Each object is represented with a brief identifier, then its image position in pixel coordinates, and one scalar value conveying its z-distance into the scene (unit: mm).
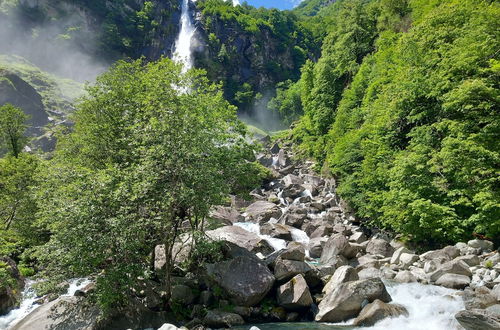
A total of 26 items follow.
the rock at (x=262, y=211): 36331
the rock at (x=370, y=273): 18734
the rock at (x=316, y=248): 26656
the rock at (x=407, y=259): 20156
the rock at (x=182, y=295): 16656
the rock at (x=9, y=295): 17620
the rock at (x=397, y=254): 21328
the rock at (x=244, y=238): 23469
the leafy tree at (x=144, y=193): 14297
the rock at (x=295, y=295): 16281
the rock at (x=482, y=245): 18891
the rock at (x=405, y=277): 17842
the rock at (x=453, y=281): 16000
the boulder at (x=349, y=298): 15227
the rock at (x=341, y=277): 16938
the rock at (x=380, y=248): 23681
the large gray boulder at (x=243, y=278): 16547
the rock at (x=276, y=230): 30125
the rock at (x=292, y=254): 18797
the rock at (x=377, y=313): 14266
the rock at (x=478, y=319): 11523
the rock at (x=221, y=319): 15094
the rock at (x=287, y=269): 17531
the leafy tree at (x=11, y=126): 37125
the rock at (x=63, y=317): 14712
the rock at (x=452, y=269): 16672
